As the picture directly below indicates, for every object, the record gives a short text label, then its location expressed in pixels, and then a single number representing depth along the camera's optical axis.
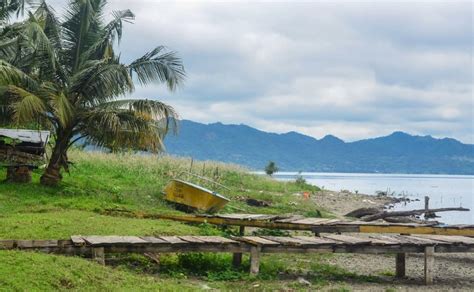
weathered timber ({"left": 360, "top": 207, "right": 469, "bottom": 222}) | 22.00
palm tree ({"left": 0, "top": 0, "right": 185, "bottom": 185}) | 17.56
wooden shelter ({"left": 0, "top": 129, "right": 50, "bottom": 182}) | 18.67
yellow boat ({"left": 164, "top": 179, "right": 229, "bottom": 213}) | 18.69
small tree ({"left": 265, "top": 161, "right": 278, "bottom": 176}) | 54.52
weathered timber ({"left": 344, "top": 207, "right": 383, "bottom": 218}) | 25.05
